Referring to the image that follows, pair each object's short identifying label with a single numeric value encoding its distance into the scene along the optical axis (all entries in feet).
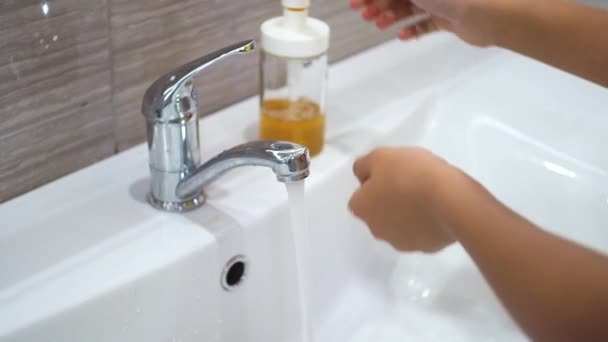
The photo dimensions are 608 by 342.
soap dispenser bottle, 1.98
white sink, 1.65
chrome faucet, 1.61
